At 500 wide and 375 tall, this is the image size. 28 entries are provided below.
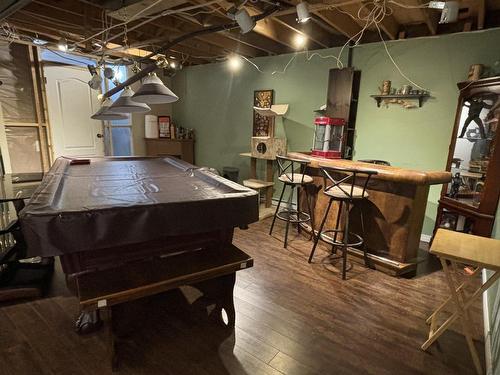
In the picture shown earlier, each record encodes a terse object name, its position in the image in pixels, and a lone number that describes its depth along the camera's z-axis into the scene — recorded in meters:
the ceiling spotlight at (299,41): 3.83
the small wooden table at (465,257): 1.48
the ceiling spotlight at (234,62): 4.99
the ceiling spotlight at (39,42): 4.11
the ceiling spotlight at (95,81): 3.35
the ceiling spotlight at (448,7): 2.25
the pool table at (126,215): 1.37
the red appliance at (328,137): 3.46
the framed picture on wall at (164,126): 5.69
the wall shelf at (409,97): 3.33
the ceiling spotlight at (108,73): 3.51
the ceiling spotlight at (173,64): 4.52
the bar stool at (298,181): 3.11
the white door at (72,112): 4.66
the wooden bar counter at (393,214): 2.54
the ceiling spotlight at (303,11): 2.31
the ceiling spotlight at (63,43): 3.60
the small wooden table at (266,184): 4.35
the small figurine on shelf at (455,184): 3.05
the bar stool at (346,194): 2.53
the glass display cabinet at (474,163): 2.64
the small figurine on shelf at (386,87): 3.54
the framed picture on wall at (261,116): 4.70
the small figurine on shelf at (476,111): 2.81
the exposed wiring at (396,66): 3.41
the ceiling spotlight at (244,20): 2.27
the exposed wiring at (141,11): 2.38
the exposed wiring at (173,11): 2.39
